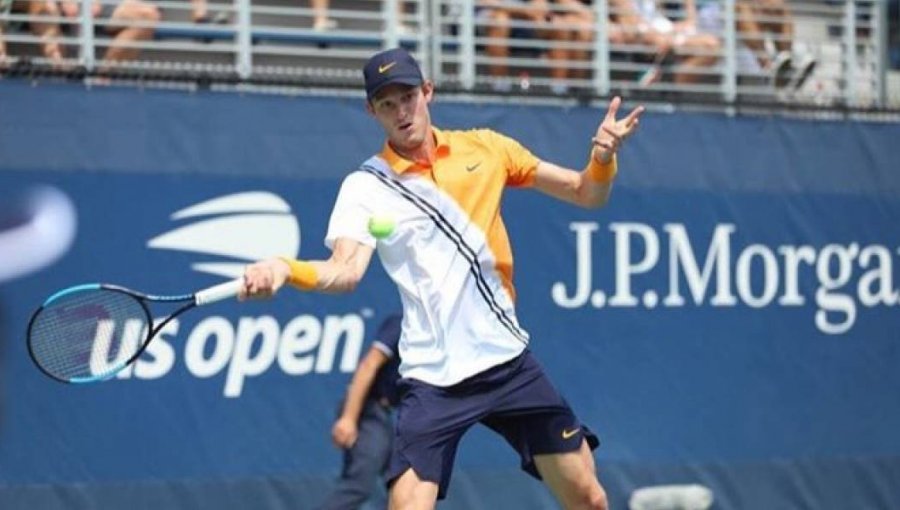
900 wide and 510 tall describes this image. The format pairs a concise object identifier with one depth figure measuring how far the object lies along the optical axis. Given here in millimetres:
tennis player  12930
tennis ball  12750
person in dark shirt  16687
